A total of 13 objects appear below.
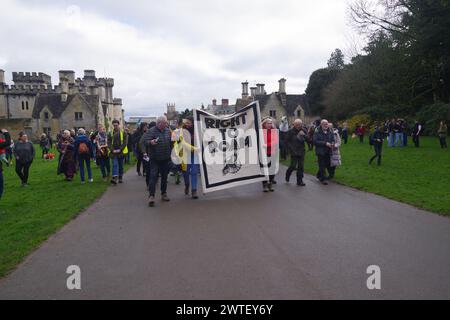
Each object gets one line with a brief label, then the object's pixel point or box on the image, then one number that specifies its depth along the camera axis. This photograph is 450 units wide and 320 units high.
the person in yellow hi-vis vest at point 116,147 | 13.86
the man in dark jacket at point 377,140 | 16.27
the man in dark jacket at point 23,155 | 14.26
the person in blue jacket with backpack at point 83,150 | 14.41
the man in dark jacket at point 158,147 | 10.06
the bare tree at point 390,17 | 32.75
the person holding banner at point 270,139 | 12.25
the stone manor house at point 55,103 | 70.19
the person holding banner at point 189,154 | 10.82
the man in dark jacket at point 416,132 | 26.41
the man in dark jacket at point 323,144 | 12.97
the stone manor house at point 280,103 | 71.00
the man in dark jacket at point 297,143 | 12.71
